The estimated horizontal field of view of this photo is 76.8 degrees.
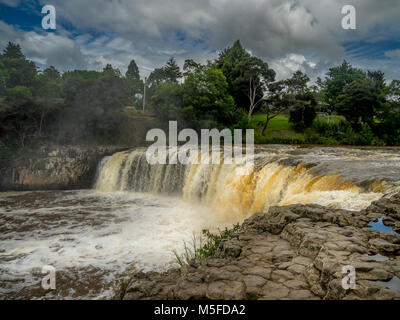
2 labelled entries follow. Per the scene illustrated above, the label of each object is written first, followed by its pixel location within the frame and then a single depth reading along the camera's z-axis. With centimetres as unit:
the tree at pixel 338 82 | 3725
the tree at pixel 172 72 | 4875
